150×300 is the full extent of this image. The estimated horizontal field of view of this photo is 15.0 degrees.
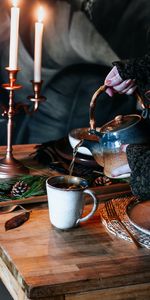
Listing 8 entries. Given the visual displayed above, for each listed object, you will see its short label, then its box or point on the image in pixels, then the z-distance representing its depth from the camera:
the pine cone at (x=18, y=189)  1.45
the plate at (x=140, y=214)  1.22
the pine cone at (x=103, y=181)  1.56
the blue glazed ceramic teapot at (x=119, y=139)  1.30
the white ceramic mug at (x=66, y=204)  1.25
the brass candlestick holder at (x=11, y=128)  1.62
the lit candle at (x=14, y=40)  1.59
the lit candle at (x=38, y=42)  1.69
